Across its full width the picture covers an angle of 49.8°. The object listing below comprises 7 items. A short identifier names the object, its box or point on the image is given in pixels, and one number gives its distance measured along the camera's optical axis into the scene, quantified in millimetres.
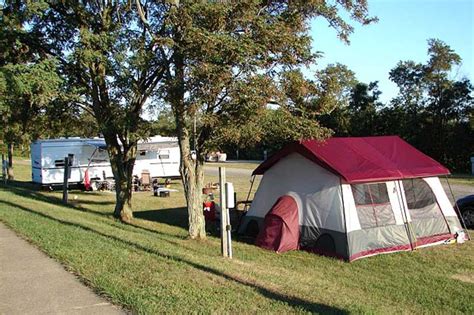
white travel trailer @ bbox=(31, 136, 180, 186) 25891
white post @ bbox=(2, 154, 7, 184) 28984
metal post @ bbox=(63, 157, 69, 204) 19738
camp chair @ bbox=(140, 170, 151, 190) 26519
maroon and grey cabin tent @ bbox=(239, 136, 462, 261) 10383
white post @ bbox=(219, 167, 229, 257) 9188
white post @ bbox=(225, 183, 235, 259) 9141
